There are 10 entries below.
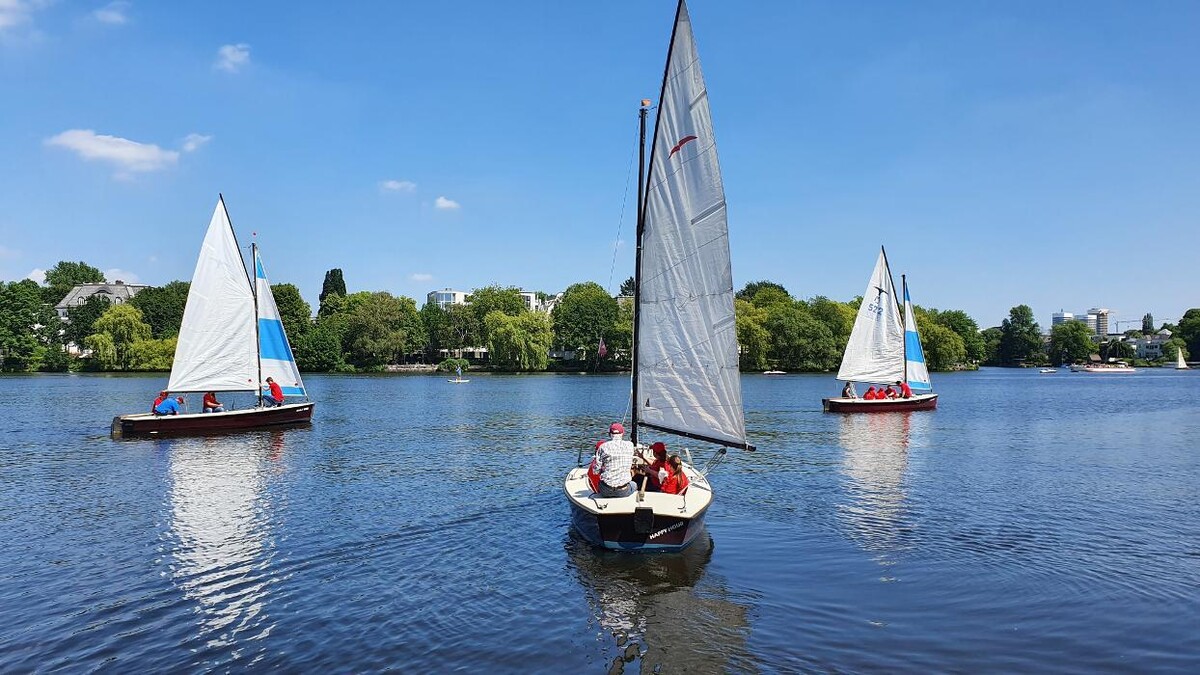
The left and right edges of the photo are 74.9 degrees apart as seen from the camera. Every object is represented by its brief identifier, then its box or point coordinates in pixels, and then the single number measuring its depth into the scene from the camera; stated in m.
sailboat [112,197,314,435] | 42.88
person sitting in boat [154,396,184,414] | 42.19
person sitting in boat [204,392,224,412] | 44.62
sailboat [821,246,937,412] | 57.28
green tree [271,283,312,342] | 150.25
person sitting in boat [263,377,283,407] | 47.53
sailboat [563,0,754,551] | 17.23
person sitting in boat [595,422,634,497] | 17.44
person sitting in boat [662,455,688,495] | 18.34
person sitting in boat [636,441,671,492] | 18.38
